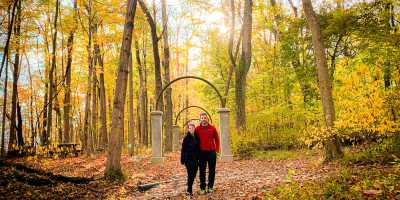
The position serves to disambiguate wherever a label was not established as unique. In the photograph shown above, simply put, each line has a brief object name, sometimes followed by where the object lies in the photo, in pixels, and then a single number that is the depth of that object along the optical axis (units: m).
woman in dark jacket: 7.95
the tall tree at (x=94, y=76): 18.91
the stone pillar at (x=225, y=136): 15.24
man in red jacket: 7.89
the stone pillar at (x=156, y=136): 15.07
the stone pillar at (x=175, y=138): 25.89
